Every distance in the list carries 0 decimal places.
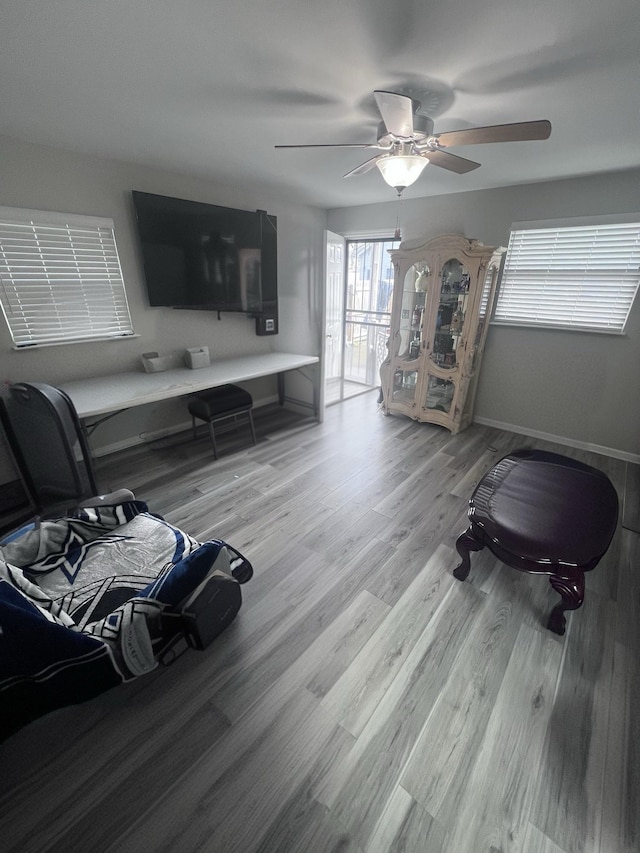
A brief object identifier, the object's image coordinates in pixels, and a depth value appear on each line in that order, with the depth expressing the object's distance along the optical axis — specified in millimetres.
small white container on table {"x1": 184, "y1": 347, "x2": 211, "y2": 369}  3135
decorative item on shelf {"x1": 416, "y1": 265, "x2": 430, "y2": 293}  3440
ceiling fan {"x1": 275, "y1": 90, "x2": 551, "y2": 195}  1353
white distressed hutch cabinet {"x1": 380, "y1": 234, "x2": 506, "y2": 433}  3148
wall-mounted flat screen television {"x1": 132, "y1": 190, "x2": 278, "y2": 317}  2746
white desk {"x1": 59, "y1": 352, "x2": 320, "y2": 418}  2273
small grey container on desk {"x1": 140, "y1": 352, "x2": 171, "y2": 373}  2932
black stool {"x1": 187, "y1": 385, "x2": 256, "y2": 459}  2998
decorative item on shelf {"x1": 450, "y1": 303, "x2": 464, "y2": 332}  3355
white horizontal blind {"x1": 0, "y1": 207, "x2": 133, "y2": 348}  2283
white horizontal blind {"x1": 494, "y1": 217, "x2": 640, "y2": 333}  2777
